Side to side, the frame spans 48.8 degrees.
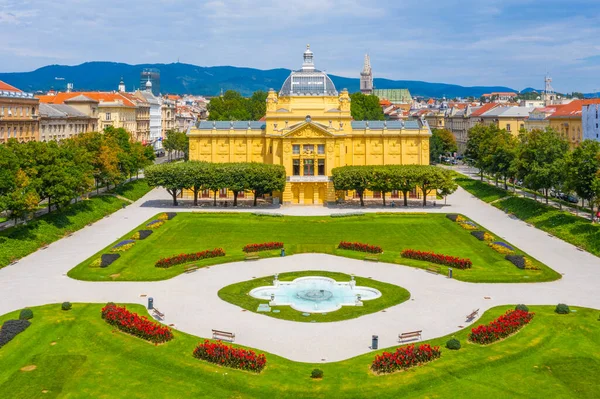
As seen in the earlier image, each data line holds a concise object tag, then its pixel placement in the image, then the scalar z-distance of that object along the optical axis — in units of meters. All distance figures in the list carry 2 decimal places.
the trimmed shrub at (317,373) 37.00
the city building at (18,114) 111.19
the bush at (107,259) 63.55
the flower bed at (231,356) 38.19
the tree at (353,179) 104.19
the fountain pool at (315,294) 51.38
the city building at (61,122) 130.50
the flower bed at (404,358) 37.91
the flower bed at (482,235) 75.97
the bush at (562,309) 48.06
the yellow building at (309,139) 110.88
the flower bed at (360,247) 70.00
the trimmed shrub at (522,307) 47.47
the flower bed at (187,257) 63.47
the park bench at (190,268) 62.19
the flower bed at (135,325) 42.50
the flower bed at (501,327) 42.25
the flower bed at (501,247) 68.88
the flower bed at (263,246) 70.12
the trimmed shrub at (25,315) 46.25
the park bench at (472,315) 47.06
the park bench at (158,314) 47.30
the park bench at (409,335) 42.20
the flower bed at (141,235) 77.50
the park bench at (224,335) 42.41
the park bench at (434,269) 61.71
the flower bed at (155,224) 84.54
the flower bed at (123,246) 70.05
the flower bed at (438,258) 62.97
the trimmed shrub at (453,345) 41.03
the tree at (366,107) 189.89
